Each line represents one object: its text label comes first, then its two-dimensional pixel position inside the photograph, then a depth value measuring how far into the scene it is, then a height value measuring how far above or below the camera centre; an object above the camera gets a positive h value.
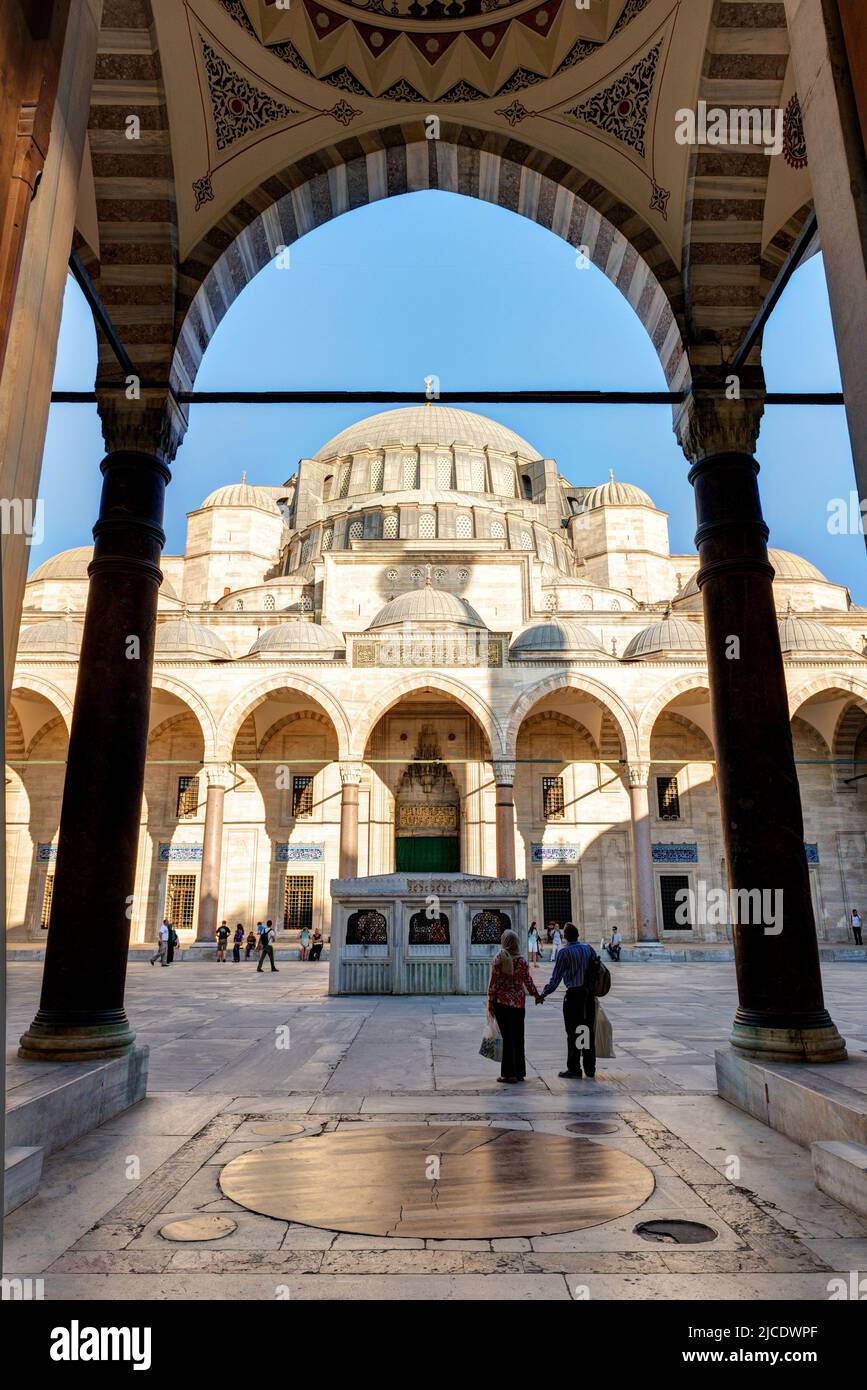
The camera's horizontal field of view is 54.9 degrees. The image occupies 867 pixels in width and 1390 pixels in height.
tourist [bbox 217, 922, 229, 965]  19.52 -0.51
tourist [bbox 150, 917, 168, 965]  18.23 -0.61
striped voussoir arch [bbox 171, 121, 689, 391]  5.43 +4.66
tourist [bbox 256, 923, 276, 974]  16.38 -0.59
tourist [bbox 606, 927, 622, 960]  19.28 -0.78
